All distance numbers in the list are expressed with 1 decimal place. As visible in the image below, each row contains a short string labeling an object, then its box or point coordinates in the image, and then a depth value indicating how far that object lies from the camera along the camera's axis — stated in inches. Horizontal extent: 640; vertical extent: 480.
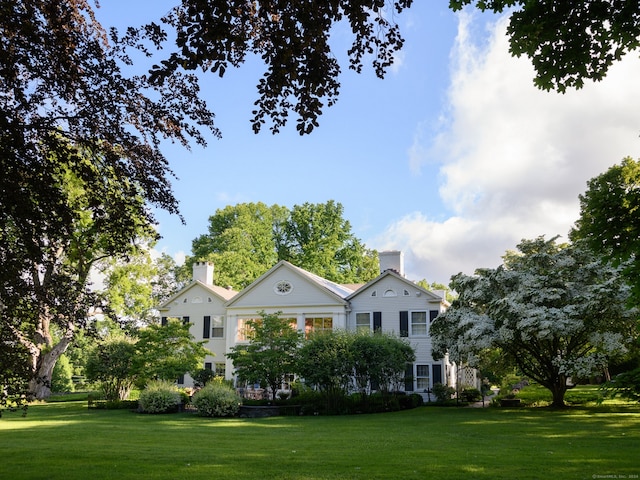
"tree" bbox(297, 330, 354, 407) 919.7
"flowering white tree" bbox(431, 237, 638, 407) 771.4
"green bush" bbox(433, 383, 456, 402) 1096.8
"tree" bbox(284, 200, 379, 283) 1881.2
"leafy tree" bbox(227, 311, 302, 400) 971.9
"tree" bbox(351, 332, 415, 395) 940.6
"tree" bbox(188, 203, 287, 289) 1855.3
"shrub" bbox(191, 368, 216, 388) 1262.3
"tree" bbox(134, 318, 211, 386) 1043.3
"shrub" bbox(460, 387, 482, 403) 1143.2
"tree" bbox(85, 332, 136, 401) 1075.3
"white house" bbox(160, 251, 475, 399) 1208.2
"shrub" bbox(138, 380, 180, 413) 920.3
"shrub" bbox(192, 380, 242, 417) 853.8
